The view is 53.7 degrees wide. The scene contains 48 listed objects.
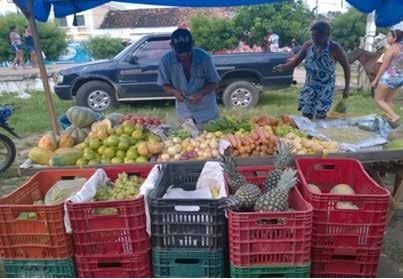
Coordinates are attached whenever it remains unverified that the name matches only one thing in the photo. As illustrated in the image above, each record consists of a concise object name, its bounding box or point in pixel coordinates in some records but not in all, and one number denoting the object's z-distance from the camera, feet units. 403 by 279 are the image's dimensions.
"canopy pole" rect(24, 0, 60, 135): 13.72
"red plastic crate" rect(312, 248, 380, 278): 7.48
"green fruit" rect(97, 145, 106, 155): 11.27
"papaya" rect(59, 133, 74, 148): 12.05
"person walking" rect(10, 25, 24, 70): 61.21
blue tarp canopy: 16.61
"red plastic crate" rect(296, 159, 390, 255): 7.17
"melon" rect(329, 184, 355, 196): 8.77
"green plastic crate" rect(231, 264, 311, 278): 7.11
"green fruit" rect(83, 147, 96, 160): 11.08
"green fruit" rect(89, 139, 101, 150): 11.43
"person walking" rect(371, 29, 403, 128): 24.88
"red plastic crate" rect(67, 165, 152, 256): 7.26
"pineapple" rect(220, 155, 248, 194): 8.33
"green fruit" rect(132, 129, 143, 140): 11.80
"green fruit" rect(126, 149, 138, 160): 11.04
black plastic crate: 7.20
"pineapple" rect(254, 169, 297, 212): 7.15
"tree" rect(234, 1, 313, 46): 52.54
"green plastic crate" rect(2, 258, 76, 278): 7.62
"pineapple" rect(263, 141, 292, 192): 8.43
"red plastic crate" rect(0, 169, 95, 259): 7.29
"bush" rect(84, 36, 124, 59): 85.71
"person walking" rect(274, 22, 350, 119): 15.67
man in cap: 14.96
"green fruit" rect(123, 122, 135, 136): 12.04
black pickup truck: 31.27
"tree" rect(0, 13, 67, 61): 75.66
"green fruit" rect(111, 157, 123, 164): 10.97
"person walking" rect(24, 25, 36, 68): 52.83
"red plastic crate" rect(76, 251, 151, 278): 7.56
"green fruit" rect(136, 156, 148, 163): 10.93
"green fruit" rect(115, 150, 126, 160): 11.16
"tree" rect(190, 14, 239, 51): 52.06
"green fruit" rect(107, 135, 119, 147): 11.37
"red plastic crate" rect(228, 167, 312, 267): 6.88
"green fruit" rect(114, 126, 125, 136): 12.01
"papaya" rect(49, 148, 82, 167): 10.77
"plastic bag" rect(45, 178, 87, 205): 8.39
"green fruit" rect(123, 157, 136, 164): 10.89
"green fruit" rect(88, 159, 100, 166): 10.99
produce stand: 10.76
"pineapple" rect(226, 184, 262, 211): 7.22
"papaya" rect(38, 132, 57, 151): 11.87
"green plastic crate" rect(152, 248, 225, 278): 7.39
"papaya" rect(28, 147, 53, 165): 11.30
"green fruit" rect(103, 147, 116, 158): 11.16
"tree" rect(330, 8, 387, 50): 70.59
